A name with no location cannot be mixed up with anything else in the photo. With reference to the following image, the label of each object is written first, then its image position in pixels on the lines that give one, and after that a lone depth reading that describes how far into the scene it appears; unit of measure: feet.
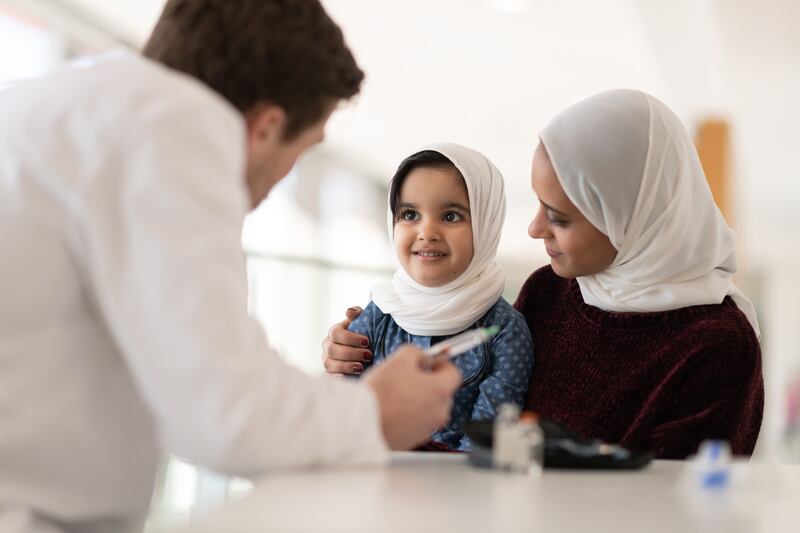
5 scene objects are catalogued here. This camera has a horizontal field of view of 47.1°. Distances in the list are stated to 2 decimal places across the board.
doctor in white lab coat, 3.15
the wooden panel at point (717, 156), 22.84
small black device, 3.93
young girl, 6.38
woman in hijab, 5.66
